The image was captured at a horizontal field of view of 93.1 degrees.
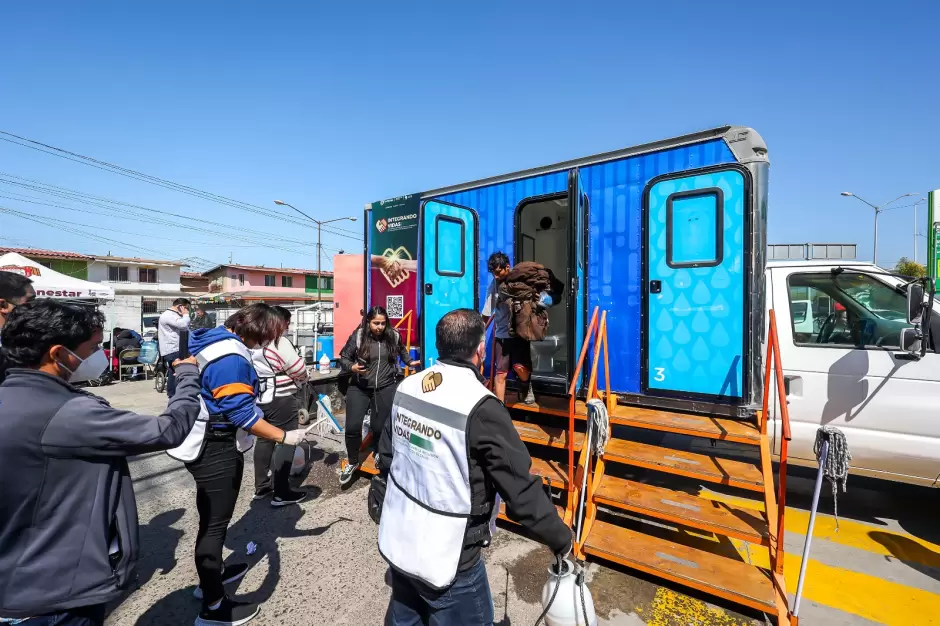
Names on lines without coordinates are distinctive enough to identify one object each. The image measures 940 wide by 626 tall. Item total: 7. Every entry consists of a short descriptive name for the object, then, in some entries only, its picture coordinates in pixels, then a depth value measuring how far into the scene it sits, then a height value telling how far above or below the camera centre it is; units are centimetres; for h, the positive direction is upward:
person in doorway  443 -43
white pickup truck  377 -60
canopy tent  1140 +54
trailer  326 -35
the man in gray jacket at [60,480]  153 -64
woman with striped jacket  425 -102
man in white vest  174 -76
